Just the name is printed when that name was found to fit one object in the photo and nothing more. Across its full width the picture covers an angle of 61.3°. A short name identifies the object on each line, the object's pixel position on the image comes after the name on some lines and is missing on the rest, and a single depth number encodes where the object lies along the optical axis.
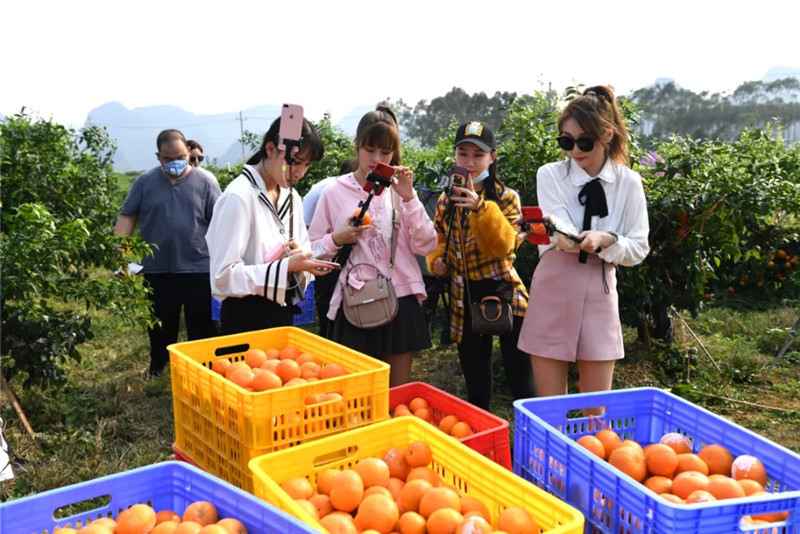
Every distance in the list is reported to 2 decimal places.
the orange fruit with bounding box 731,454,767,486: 1.60
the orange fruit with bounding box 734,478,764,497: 1.53
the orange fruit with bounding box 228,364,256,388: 1.98
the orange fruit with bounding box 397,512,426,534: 1.46
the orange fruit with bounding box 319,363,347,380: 2.04
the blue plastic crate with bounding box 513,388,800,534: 1.33
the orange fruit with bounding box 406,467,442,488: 1.61
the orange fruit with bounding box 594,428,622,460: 1.76
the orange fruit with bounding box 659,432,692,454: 1.78
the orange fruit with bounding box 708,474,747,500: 1.51
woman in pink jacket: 2.91
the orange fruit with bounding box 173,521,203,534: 1.33
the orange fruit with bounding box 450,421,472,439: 2.16
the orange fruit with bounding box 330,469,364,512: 1.53
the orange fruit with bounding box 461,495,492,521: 1.47
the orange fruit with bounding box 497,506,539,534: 1.34
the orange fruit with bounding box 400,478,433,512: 1.54
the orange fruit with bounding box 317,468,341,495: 1.59
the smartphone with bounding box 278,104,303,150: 2.35
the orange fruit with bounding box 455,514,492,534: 1.34
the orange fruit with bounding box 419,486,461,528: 1.47
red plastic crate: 2.07
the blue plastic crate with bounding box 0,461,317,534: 1.34
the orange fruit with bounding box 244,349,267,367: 2.20
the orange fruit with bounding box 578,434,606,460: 1.70
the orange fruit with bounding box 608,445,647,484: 1.65
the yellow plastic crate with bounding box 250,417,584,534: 1.35
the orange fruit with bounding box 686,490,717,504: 1.48
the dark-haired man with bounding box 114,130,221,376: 4.50
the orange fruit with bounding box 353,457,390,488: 1.63
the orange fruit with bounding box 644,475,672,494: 1.61
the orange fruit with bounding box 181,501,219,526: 1.40
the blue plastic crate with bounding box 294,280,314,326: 4.45
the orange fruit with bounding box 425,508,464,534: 1.41
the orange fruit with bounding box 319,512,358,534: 1.42
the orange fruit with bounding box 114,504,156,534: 1.41
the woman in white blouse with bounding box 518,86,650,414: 2.48
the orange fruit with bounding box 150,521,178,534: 1.37
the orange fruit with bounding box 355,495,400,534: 1.47
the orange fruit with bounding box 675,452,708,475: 1.66
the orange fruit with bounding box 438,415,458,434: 2.24
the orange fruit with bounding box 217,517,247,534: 1.33
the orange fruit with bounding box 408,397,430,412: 2.42
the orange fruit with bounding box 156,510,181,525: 1.45
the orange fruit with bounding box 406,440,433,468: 1.68
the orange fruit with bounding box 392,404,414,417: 2.30
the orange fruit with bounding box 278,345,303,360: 2.27
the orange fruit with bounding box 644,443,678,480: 1.67
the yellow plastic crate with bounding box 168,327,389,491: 1.76
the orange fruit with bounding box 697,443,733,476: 1.69
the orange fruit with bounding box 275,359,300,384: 2.06
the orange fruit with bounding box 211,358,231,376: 2.13
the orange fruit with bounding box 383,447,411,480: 1.69
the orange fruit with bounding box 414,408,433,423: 2.36
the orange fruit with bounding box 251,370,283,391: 1.94
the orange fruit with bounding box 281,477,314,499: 1.52
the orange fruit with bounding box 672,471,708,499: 1.56
